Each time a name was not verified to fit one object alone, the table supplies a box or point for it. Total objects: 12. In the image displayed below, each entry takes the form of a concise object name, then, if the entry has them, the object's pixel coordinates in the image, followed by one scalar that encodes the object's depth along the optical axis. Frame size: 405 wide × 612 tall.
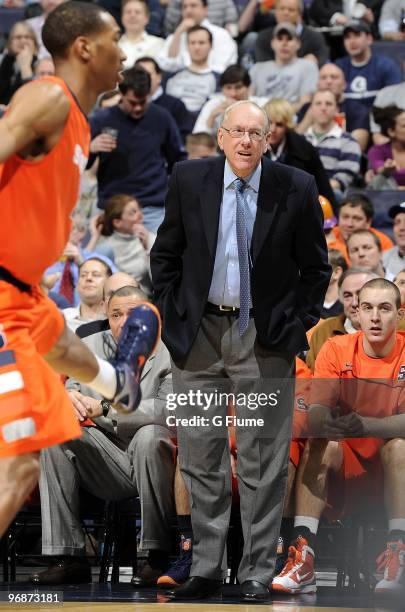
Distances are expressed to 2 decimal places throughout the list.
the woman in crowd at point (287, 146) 17.66
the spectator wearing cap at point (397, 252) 16.42
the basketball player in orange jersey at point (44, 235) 7.10
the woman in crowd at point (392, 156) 19.16
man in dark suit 10.45
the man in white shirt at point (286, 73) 23.00
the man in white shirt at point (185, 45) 24.53
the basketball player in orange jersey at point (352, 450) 10.93
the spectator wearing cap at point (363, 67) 22.97
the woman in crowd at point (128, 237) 17.70
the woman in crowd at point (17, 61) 24.08
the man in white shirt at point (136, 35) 24.56
